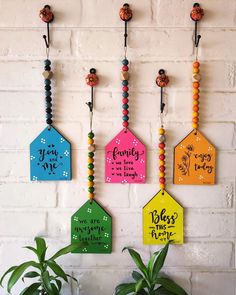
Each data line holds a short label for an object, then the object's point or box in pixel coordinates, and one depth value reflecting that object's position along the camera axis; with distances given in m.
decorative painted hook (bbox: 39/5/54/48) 0.82
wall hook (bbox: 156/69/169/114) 0.83
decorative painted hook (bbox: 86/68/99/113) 0.84
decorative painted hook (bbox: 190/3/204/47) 0.81
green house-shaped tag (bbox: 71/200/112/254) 0.88
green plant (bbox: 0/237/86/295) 0.77
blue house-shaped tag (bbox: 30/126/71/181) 0.87
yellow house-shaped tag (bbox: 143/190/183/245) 0.88
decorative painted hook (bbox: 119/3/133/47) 0.82
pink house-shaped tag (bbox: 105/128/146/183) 0.87
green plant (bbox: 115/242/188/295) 0.79
